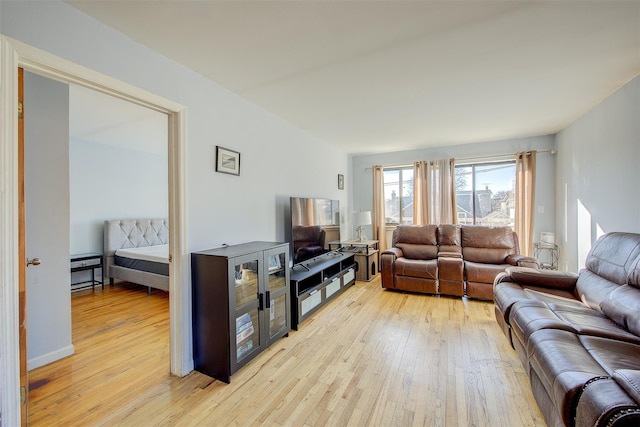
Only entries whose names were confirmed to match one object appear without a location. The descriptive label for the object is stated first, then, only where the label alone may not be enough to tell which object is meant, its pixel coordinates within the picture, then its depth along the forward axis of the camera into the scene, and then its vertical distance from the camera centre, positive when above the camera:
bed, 3.58 -0.58
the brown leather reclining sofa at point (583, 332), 1.04 -0.73
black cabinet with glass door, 1.88 -0.72
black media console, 2.67 -0.86
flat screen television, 3.10 -0.20
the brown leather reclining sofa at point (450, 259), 3.46 -0.69
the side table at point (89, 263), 3.84 -0.76
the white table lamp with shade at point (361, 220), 4.74 -0.17
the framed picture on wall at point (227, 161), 2.28 +0.47
